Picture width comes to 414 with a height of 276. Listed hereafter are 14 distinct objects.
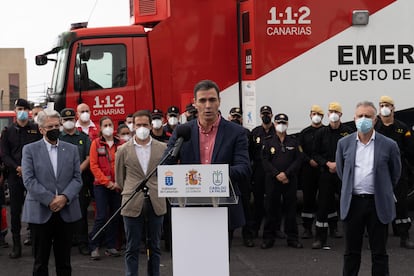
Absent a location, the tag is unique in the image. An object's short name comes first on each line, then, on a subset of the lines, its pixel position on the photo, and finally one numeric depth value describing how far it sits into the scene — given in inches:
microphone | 189.6
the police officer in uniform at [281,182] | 351.6
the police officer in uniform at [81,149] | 346.9
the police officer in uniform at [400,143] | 351.6
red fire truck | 395.5
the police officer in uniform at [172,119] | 389.4
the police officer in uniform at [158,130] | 356.5
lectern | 185.6
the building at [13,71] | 2304.6
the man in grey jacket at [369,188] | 245.6
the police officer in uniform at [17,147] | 340.2
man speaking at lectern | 196.4
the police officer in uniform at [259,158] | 367.6
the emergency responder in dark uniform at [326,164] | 351.6
